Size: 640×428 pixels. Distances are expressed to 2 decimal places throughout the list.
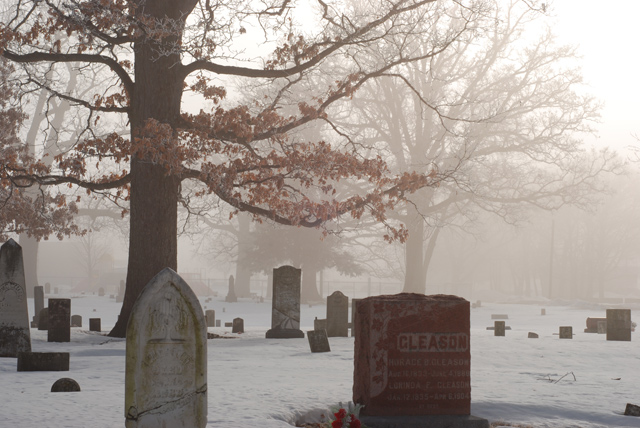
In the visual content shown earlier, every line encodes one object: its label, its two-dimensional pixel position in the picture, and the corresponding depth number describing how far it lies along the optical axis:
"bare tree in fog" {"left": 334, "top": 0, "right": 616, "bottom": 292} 35.72
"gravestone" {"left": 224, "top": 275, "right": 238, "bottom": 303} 43.66
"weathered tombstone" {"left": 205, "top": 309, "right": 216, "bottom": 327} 24.41
